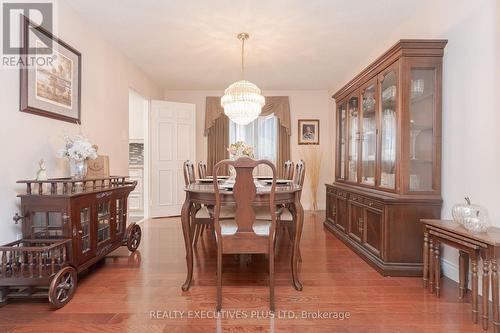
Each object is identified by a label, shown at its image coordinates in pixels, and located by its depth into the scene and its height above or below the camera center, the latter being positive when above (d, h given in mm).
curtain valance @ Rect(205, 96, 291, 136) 5910 +1221
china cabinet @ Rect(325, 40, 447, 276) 2455 +90
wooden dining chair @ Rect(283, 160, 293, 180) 3984 -72
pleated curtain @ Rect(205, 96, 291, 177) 5914 +845
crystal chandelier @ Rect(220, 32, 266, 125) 3557 +872
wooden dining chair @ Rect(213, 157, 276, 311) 1877 -461
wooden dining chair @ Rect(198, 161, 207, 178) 4133 -63
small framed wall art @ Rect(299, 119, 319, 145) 6043 +780
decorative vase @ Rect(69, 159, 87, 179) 2434 -23
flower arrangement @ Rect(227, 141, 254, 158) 3375 +200
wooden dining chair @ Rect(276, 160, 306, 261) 2645 -476
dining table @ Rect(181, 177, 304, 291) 2141 -290
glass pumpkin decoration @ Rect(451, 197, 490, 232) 1815 -342
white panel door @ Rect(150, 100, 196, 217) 5059 +293
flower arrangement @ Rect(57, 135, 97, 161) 2375 +138
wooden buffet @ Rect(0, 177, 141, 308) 1873 -575
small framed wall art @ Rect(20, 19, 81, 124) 2260 +799
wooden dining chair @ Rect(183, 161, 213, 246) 2742 -503
